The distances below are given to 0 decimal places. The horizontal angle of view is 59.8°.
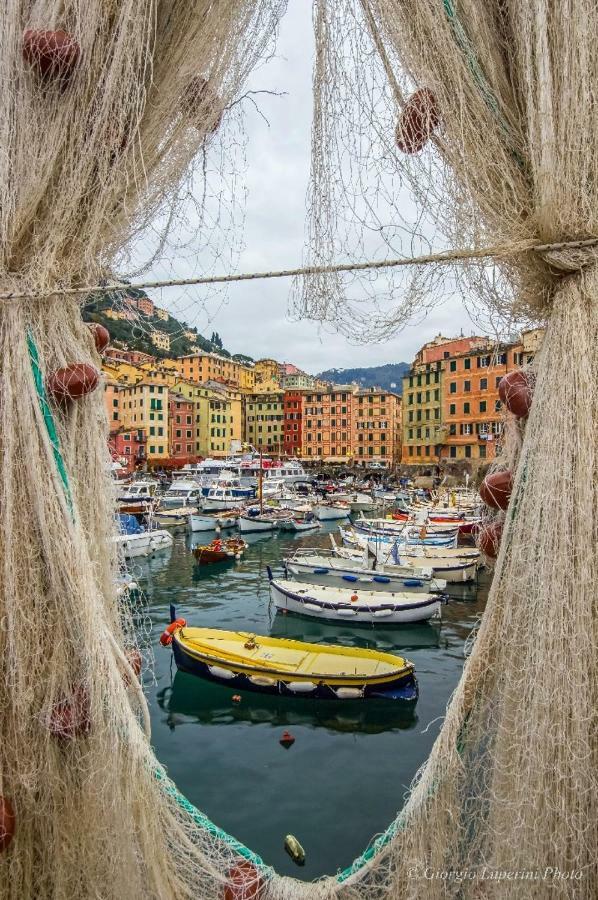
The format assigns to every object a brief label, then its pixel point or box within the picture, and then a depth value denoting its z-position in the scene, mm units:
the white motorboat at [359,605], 11438
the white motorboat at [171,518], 26422
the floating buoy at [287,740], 7082
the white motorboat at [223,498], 29875
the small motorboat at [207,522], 25219
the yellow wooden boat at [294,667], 7746
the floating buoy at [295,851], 4918
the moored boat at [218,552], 18109
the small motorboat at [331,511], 30511
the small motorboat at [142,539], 19405
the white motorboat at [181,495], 31906
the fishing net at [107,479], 1177
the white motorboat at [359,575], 13336
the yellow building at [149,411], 44875
